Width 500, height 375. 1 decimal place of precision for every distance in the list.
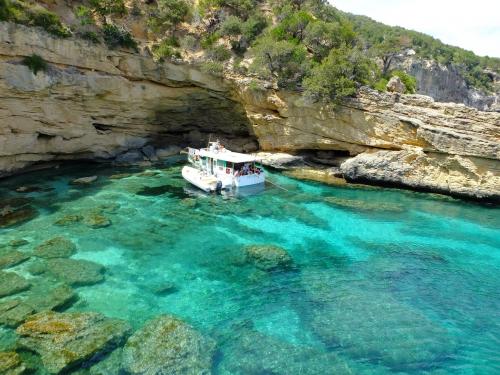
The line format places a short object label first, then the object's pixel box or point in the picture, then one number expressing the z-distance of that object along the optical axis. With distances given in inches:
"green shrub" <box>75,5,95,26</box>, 894.9
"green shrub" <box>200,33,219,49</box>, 1096.2
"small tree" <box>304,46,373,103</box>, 934.4
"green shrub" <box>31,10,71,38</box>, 787.4
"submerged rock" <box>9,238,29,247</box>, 554.7
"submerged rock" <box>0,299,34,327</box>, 386.9
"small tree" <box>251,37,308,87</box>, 984.9
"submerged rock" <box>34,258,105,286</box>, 474.3
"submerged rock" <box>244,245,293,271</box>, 537.0
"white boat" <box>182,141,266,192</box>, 863.1
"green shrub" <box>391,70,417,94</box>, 1170.0
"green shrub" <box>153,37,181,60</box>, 971.3
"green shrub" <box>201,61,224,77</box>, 1001.5
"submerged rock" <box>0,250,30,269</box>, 498.1
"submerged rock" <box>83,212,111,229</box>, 639.8
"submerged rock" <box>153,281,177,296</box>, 462.6
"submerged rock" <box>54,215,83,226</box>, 639.1
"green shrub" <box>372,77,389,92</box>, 995.9
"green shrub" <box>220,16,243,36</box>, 1094.4
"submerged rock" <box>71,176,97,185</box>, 855.1
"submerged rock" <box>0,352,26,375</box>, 317.7
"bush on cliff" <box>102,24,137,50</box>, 907.4
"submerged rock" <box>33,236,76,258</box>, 531.2
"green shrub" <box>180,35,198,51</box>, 1077.8
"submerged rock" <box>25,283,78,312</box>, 416.2
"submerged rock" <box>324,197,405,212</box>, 789.9
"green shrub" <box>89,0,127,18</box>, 946.1
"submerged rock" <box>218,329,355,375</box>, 341.1
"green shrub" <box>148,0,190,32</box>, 1064.2
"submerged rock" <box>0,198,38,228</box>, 634.8
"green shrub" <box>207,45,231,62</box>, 1056.2
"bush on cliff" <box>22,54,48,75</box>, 772.0
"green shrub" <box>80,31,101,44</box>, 864.9
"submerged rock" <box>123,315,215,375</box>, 335.0
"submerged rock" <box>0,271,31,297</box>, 438.9
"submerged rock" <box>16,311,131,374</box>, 338.6
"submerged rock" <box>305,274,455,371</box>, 369.1
